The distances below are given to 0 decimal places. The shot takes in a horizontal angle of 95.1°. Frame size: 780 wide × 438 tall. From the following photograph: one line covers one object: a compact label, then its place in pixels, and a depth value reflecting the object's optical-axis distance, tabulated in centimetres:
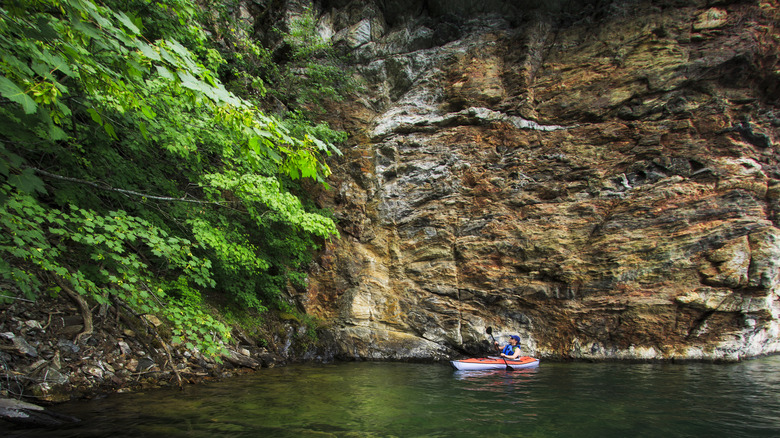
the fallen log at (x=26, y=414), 421
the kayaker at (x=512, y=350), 1126
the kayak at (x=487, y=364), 1054
